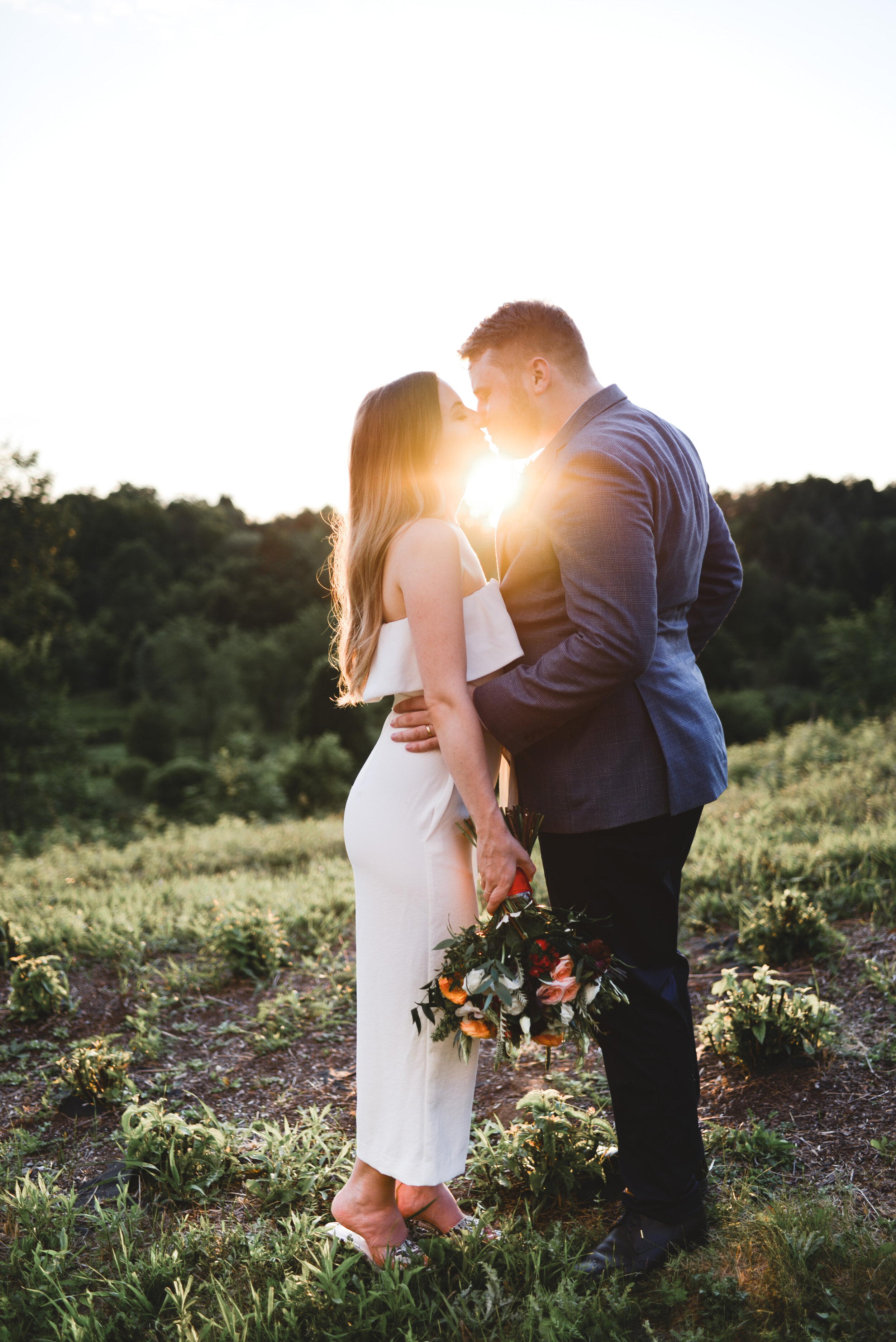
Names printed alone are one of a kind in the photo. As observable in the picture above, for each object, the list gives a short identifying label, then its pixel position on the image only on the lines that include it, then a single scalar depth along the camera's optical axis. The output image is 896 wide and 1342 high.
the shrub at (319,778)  17.27
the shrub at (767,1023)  3.09
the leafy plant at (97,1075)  3.39
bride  2.26
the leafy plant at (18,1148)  3.00
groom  2.07
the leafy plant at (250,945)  4.61
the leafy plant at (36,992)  4.14
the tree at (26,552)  21.28
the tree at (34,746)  19.45
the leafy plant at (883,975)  3.49
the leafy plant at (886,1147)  2.58
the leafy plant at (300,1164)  2.74
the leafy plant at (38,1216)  2.56
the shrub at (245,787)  17.30
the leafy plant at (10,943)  4.82
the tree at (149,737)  31.55
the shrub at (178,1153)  2.81
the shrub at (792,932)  3.94
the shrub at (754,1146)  2.68
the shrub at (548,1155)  2.63
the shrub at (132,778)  25.70
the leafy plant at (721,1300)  2.00
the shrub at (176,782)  22.66
